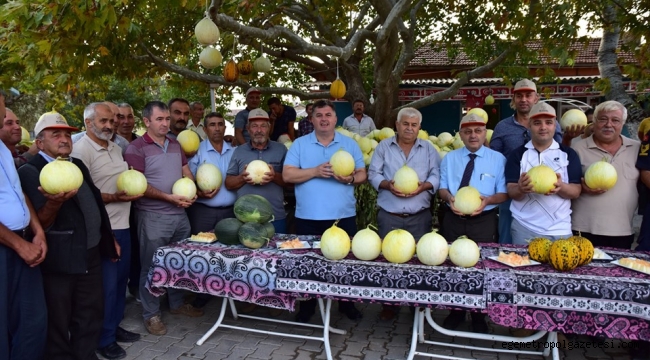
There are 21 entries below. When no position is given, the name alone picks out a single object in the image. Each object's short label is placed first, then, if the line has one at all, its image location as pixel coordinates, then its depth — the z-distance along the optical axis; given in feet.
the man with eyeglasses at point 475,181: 13.76
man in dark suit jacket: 10.75
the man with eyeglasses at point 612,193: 13.15
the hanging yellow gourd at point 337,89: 25.89
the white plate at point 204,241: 13.69
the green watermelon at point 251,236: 12.85
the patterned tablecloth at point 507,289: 9.88
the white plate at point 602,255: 11.55
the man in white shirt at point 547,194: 12.83
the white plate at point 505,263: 11.14
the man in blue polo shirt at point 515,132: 15.83
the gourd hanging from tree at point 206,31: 14.84
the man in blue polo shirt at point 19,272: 9.61
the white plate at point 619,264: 10.55
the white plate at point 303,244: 12.88
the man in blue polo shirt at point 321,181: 14.87
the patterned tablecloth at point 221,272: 12.06
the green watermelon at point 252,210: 13.37
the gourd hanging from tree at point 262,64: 24.91
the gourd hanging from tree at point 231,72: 21.70
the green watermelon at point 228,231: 13.15
